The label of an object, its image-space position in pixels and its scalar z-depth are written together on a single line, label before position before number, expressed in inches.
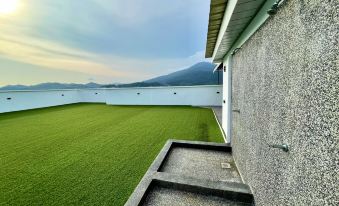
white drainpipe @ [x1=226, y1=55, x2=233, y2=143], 149.7
